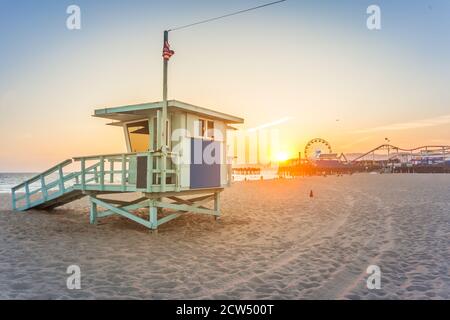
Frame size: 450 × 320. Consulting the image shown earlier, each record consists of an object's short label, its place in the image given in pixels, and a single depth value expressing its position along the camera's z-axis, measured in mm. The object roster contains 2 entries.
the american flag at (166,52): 9719
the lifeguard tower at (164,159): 10078
